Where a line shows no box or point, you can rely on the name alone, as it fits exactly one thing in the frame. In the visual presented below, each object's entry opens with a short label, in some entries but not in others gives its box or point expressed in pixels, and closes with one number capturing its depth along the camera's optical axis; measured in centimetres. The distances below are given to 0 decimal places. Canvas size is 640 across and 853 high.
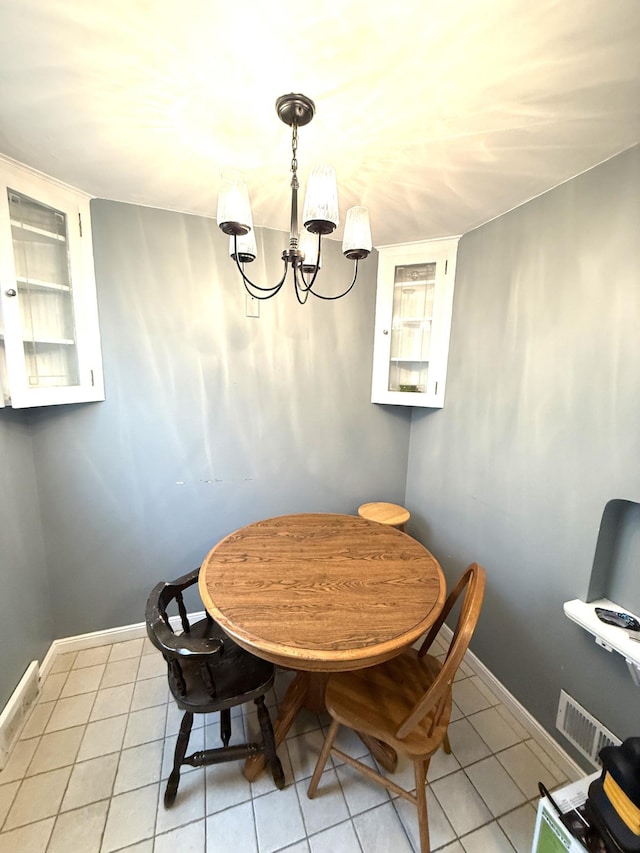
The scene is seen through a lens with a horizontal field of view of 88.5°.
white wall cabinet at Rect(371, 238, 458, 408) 192
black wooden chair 102
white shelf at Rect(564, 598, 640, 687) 107
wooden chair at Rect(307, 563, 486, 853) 92
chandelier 92
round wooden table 95
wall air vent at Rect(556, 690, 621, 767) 122
